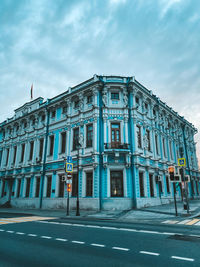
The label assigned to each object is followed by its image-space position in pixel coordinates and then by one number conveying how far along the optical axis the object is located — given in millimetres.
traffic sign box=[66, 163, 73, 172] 16156
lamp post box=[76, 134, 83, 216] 20564
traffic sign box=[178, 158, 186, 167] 14782
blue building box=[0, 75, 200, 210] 18703
